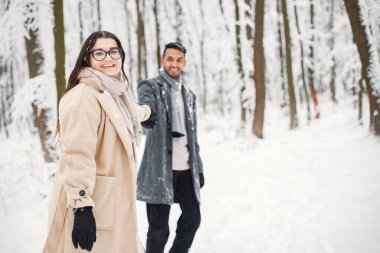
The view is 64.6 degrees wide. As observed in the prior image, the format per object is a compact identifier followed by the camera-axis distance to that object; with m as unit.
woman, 1.85
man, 3.02
